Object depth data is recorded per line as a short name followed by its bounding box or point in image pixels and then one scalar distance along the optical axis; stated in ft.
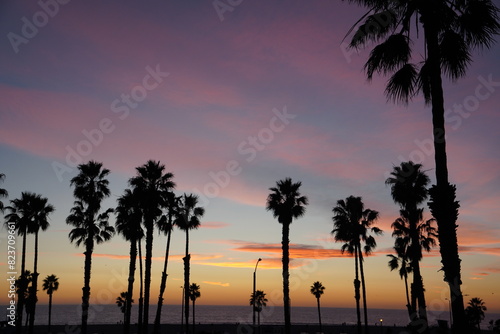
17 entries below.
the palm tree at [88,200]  134.51
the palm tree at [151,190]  128.77
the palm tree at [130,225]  130.62
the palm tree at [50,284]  273.95
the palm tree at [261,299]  322.14
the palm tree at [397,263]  150.51
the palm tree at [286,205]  134.27
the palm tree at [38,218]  150.68
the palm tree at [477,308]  217.46
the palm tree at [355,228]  158.61
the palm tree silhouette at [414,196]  101.71
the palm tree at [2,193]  105.07
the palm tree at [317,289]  299.17
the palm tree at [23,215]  149.59
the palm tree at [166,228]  150.00
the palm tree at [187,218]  157.38
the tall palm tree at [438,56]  36.55
